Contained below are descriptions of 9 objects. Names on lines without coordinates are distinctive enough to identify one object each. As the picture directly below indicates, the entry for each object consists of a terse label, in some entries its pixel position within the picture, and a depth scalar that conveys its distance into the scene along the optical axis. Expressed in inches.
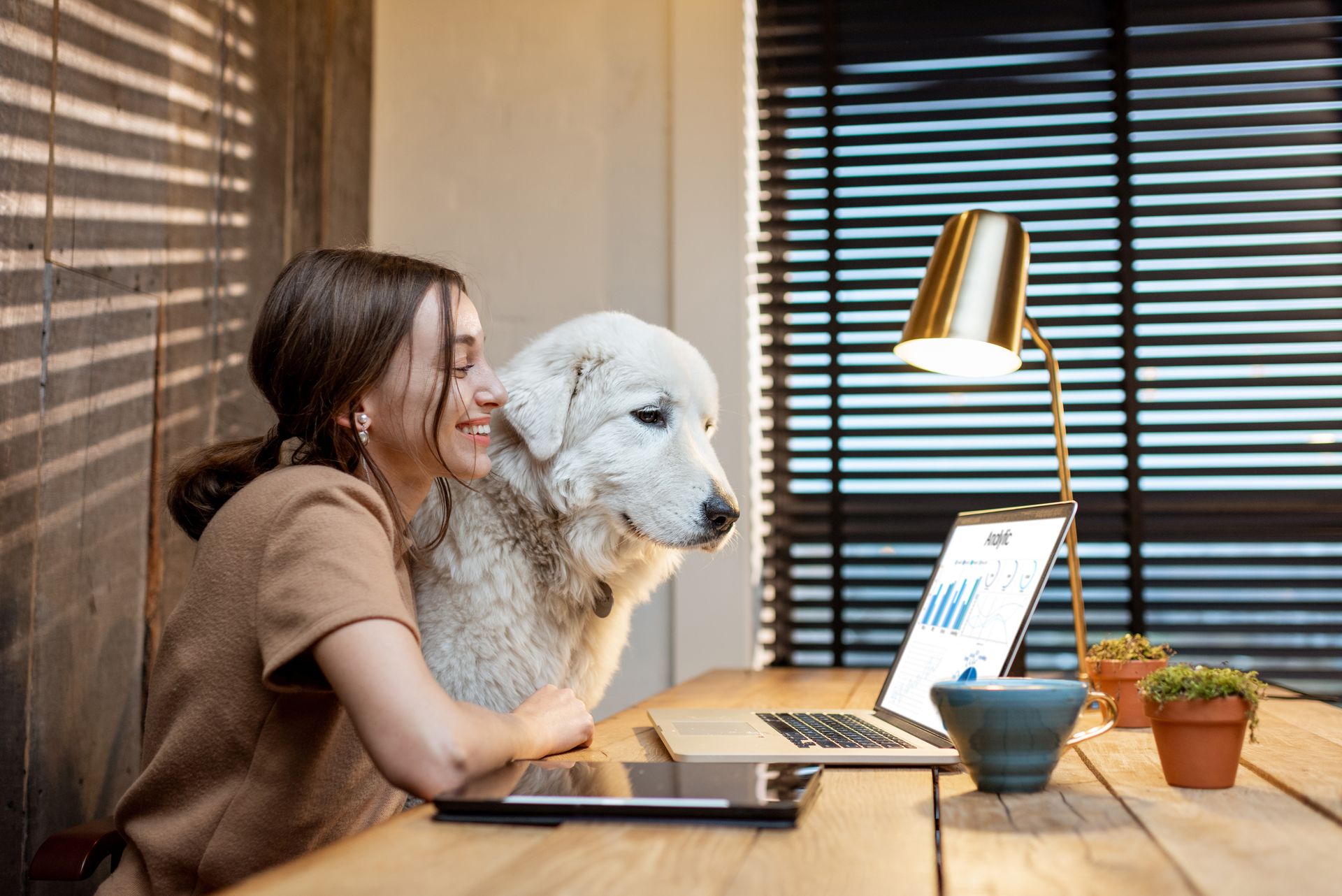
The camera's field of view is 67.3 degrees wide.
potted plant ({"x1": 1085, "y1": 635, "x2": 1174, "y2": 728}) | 54.1
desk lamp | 59.9
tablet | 30.2
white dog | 60.4
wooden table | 25.0
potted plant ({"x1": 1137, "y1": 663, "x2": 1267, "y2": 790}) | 36.2
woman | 35.5
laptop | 43.0
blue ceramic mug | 34.4
